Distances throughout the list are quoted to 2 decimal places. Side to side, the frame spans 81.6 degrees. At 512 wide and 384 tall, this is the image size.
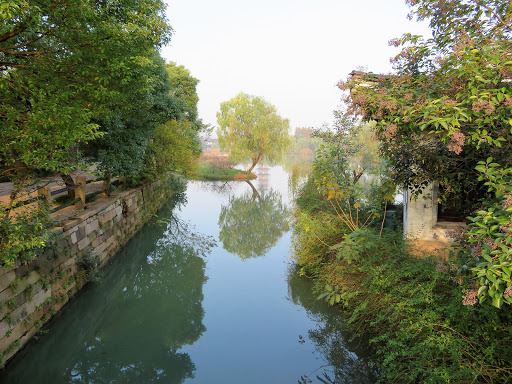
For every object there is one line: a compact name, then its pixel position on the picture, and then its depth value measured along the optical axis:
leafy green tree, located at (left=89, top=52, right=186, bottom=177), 7.95
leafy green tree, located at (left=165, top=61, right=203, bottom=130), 17.77
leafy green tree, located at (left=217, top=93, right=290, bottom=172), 22.08
